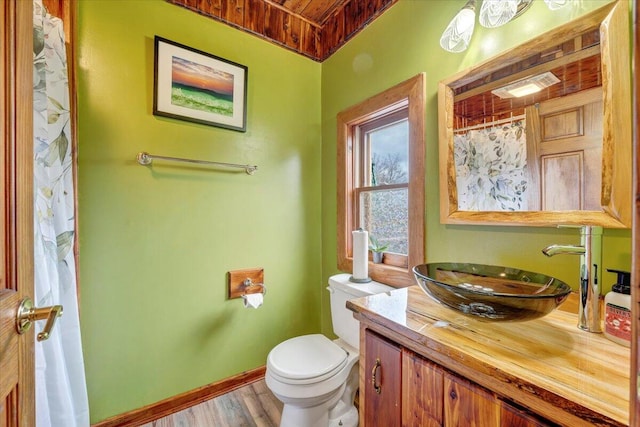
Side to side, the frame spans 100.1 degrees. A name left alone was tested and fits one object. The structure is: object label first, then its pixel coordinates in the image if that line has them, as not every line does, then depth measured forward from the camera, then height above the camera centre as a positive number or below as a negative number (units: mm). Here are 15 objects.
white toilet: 1227 -767
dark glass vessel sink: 668 -245
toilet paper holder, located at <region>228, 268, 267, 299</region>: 1745 -476
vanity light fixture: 978 +749
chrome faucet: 741 -177
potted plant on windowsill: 1710 -251
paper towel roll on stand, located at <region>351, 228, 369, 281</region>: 1592 -255
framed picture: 1518 +751
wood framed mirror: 809 +283
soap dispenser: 664 -257
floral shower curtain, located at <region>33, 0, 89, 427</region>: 1015 -98
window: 1410 +214
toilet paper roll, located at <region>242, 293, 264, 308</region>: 1673 -563
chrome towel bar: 1452 +292
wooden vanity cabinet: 588 -474
